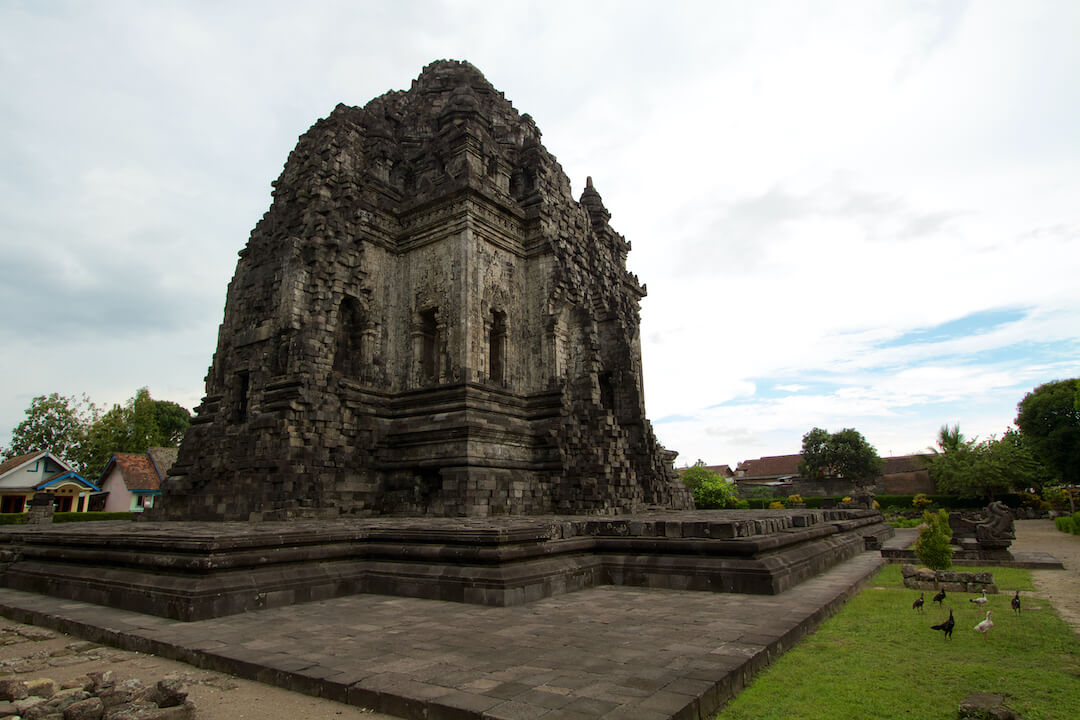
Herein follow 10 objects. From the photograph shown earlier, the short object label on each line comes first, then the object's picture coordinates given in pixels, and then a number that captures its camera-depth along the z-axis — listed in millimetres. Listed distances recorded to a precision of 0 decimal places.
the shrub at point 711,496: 34562
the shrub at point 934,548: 8438
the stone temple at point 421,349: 12945
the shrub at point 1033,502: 37306
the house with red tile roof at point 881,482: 51469
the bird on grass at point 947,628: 5062
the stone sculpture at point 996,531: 12250
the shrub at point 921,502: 35875
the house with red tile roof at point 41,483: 33844
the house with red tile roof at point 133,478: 35312
